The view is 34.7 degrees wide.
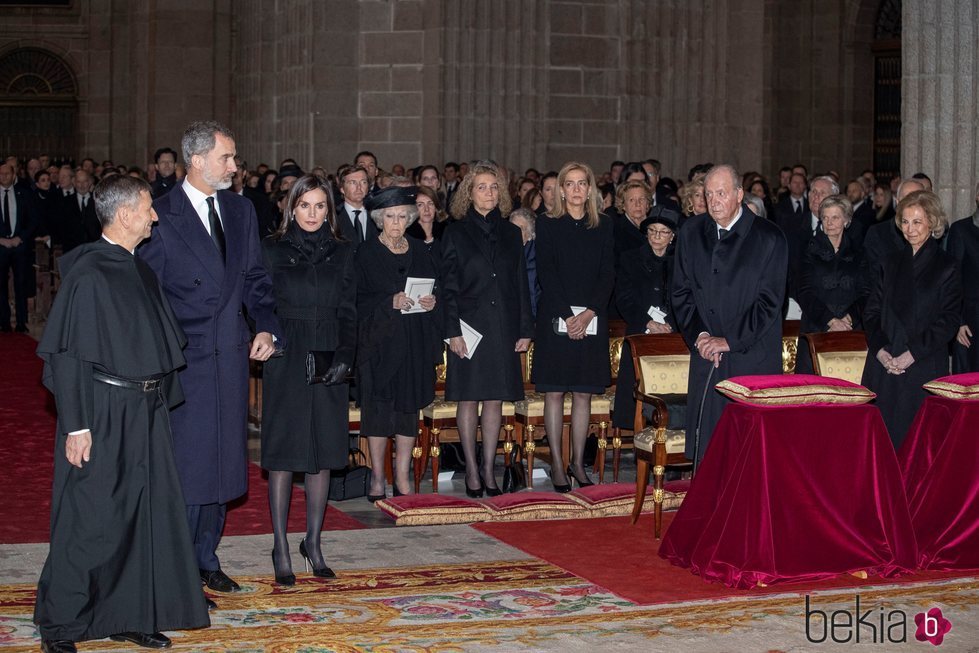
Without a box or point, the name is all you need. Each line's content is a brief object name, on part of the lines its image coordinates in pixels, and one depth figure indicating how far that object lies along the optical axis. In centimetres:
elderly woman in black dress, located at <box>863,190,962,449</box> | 777
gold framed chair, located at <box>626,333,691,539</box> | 759
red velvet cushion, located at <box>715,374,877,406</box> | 670
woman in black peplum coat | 654
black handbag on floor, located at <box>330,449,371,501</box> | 855
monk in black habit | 548
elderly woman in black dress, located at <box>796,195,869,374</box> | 938
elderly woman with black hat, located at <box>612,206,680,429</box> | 918
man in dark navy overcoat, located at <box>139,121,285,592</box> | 620
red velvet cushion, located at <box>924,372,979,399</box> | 711
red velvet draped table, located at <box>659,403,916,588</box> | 662
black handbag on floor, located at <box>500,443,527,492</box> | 890
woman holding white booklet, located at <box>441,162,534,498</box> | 852
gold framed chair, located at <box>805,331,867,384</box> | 802
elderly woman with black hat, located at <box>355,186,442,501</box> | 819
